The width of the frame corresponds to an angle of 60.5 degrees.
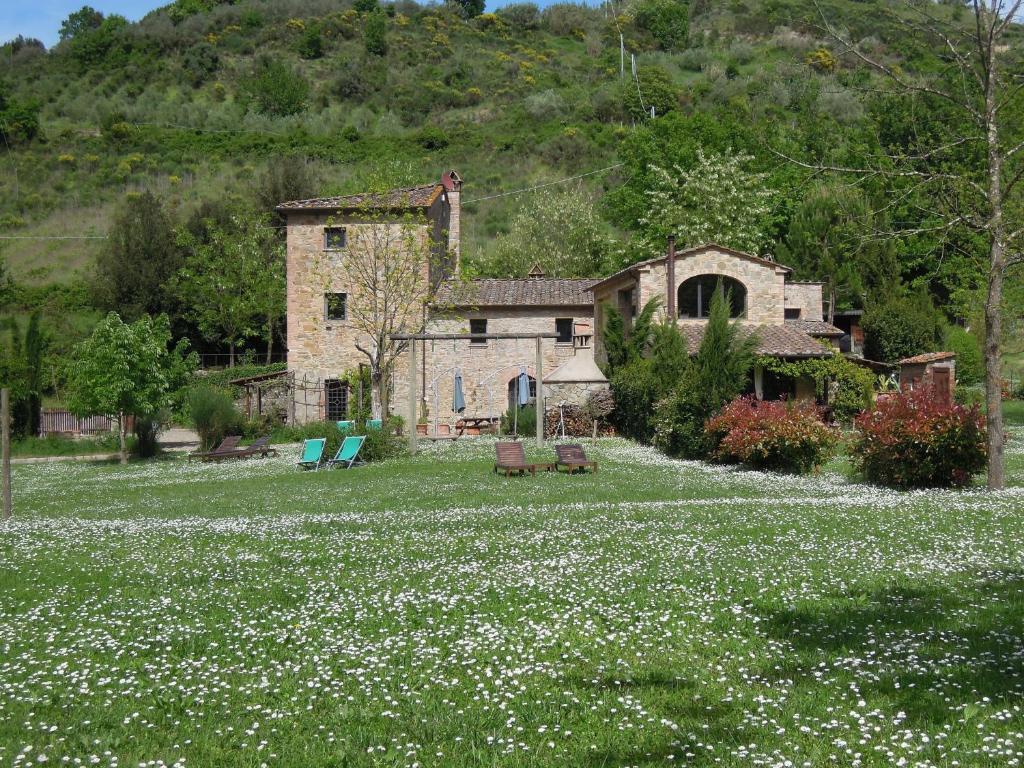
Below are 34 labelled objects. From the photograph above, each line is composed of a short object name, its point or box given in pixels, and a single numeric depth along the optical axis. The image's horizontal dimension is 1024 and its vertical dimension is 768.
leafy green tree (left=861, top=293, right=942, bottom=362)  38.12
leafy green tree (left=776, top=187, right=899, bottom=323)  41.50
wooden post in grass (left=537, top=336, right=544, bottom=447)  25.72
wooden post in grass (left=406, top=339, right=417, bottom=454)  25.06
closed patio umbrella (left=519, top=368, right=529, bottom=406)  31.61
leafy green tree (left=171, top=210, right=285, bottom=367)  44.81
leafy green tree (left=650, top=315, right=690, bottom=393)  24.67
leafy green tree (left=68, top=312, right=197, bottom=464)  27.58
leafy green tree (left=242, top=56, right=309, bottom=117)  90.19
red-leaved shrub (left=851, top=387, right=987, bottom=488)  14.91
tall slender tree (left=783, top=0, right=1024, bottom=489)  13.62
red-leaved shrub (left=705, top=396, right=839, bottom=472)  18.16
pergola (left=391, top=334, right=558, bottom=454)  25.12
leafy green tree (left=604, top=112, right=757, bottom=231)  48.62
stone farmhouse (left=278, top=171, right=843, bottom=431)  36.56
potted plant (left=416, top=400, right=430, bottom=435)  35.22
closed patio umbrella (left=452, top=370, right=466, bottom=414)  34.81
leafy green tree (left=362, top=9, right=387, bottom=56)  112.31
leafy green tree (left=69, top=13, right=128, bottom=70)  103.50
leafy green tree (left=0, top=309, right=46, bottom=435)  33.81
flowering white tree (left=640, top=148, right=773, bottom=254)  44.09
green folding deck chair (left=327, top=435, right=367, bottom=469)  23.83
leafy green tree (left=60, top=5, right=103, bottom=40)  111.50
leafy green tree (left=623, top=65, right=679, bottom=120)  80.19
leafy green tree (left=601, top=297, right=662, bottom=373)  31.38
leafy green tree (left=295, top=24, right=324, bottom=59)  111.44
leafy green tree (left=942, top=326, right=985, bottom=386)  37.56
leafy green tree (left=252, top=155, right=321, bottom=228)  50.81
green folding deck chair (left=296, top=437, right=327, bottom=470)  23.48
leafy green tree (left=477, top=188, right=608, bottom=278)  51.56
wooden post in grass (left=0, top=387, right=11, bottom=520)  13.79
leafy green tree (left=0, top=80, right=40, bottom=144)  73.31
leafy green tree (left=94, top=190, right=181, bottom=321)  44.50
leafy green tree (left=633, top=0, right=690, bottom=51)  120.50
